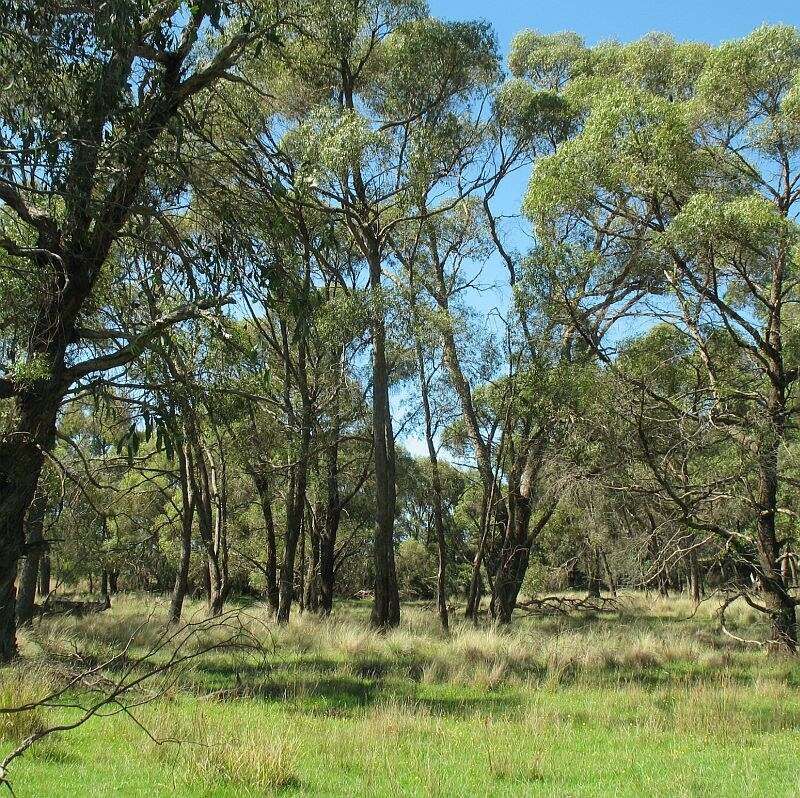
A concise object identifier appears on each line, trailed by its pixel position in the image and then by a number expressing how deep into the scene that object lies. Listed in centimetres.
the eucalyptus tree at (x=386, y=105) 1523
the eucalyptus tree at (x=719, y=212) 1115
